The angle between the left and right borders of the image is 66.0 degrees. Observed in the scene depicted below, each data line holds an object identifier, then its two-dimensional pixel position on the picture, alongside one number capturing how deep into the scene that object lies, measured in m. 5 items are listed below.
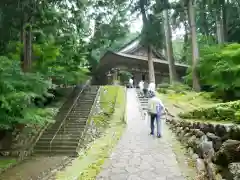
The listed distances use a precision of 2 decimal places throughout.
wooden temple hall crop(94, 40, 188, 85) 21.32
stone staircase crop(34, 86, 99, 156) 8.40
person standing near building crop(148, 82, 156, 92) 13.18
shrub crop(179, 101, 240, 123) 7.87
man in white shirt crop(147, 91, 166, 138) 7.14
